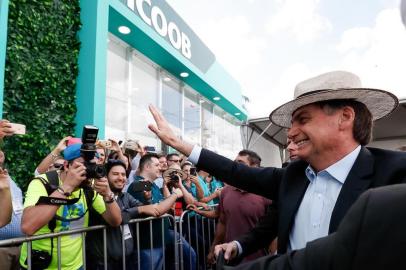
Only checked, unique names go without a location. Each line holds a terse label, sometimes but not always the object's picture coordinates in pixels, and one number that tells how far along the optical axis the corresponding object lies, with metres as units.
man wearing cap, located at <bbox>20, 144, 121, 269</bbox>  2.29
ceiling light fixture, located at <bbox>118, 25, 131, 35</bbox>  7.32
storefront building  5.79
